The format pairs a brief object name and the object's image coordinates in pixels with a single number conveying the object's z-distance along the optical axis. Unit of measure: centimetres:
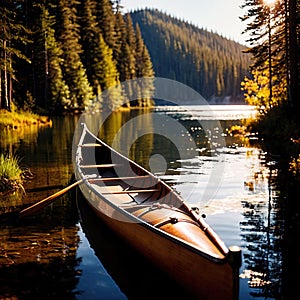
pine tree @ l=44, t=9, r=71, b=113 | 4646
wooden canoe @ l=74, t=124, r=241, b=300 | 535
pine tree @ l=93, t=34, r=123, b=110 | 6438
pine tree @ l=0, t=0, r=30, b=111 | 3209
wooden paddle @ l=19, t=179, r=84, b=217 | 944
